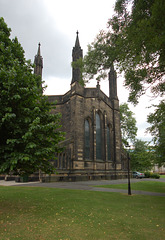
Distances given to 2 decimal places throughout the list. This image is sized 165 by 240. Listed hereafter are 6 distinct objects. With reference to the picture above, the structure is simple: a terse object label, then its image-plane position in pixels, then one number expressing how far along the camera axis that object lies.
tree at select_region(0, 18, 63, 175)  5.98
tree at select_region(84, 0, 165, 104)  5.83
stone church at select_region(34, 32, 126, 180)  21.61
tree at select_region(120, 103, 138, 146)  40.62
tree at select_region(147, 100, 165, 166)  11.73
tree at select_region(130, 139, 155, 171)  39.80
